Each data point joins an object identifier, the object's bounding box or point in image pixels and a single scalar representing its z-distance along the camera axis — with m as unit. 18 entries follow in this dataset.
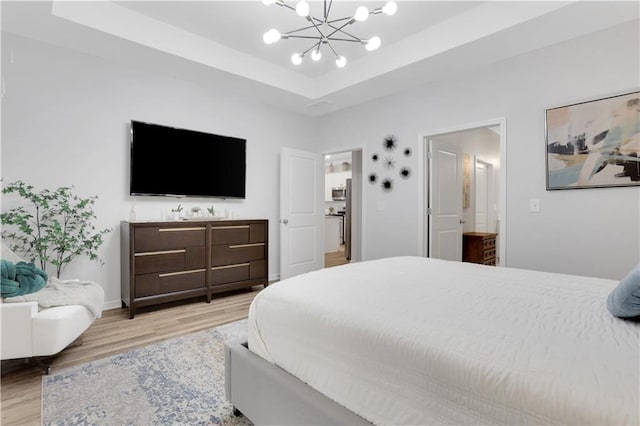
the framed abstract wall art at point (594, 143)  2.58
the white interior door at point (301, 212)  4.66
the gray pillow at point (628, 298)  1.05
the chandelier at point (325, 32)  2.11
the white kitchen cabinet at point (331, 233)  7.84
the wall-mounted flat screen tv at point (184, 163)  3.51
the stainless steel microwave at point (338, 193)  9.55
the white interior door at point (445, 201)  4.01
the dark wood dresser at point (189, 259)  3.19
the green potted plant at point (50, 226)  2.82
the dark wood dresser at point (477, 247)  4.90
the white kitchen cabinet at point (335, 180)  9.66
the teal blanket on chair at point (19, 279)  2.05
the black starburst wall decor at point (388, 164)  4.14
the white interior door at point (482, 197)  6.09
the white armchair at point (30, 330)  1.98
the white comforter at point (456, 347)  0.78
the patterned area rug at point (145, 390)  1.66
